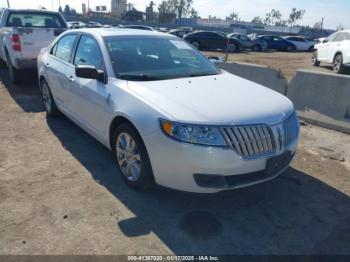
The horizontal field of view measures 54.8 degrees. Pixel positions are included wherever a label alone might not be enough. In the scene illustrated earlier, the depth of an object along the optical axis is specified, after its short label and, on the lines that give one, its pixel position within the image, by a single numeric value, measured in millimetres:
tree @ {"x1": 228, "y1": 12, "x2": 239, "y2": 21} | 144250
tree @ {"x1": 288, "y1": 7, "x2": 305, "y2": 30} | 116762
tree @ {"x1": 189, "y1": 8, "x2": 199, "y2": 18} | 119500
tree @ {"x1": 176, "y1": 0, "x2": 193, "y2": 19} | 116075
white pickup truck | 7543
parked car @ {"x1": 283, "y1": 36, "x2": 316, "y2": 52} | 31542
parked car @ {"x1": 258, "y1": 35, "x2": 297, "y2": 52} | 30659
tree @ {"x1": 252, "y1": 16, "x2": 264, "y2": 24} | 141475
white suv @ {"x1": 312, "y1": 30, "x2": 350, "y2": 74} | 12797
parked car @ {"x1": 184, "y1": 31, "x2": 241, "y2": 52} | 26172
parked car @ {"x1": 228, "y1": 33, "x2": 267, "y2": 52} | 29227
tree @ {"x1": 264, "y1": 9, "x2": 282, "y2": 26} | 130375
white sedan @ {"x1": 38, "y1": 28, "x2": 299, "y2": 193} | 2979
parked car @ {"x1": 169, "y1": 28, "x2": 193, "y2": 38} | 29086
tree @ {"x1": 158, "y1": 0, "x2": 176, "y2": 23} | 114644
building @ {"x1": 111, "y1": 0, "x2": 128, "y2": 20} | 104819
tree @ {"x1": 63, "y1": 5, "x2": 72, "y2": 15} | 100500
